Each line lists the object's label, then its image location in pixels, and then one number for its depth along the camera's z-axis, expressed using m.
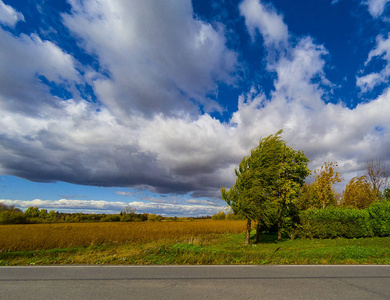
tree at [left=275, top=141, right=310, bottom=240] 20.45
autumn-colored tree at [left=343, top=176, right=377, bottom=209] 34.66
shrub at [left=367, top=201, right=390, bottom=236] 18.31
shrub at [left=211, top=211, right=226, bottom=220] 72.69
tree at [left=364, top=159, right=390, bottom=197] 36.12
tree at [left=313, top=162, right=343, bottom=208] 28.84
